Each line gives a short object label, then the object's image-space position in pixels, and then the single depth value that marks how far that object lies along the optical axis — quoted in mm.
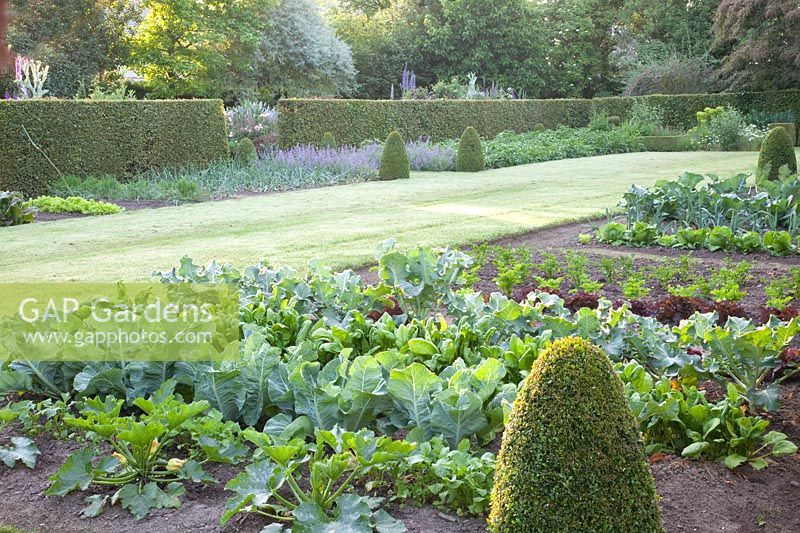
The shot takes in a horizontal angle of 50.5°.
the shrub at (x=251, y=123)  18672
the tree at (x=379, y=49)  33344
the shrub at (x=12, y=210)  9867
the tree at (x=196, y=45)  27594
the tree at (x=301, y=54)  29641
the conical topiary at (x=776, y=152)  11141
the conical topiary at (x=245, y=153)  15562
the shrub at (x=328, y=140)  17531
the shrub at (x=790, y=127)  22031
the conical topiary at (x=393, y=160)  15117
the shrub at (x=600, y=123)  25234
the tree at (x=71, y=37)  26625
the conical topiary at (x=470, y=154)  16734
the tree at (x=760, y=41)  24188
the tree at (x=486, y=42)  34125
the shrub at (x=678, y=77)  29359
